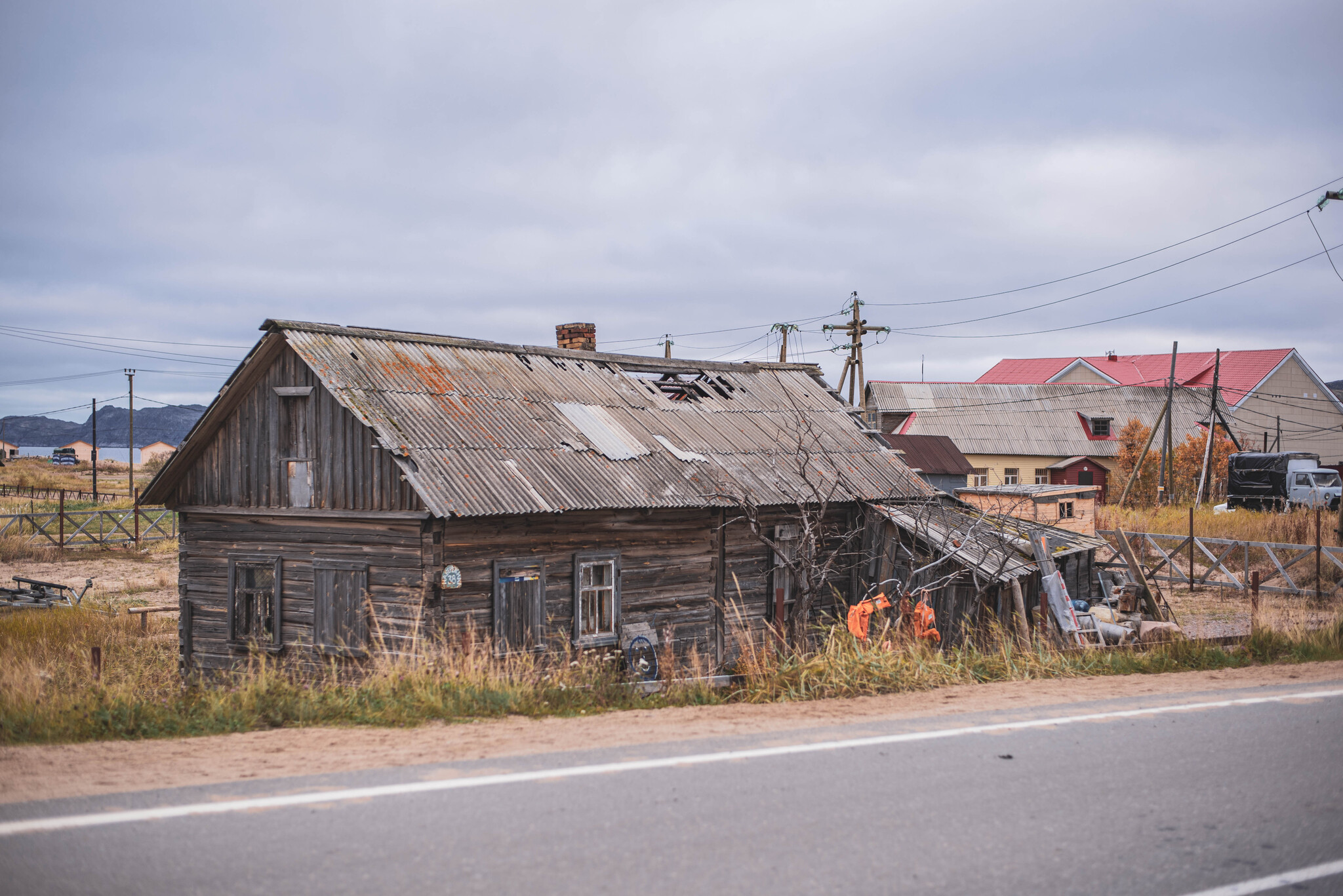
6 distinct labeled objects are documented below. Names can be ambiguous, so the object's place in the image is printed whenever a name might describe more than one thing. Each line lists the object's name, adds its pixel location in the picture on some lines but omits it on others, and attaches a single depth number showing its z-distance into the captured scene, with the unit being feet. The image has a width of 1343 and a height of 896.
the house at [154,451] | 467.64
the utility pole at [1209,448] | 120.26
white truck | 121.39
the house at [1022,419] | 166.81
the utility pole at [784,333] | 133.59
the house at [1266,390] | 187.32
